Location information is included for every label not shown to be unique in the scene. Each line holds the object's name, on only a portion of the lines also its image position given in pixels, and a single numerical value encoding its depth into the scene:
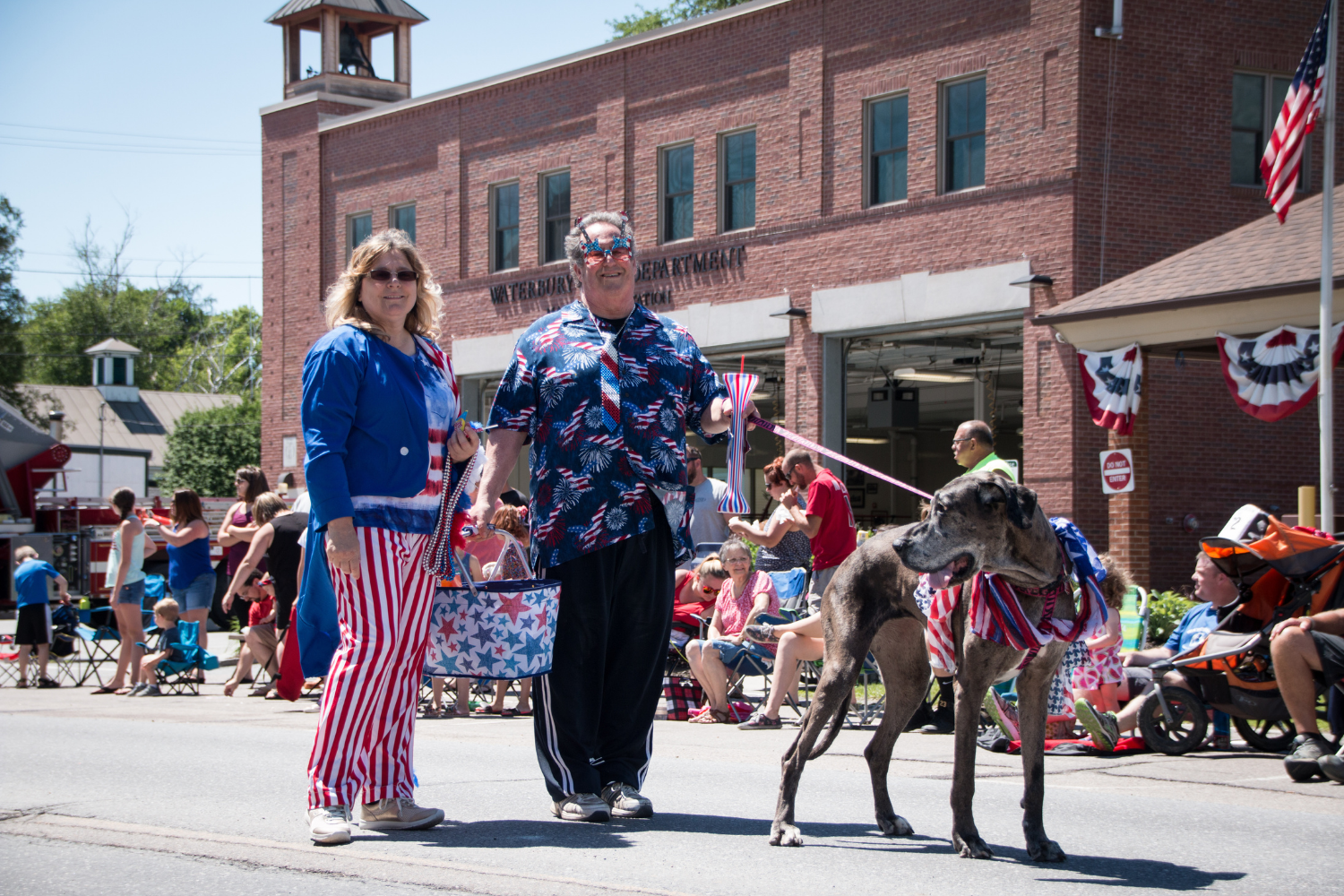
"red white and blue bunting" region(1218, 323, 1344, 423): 15.41
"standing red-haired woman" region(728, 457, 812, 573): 11.20
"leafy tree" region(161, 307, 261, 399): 88.62
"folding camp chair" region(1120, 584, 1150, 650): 10.30
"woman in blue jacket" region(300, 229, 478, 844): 5.17
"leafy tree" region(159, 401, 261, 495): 59.84
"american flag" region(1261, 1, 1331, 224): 14.22
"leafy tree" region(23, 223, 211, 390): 81.56
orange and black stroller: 8.30
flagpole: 14.06
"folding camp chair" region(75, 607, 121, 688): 15.39
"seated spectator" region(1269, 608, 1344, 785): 7.43
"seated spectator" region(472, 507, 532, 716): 10.89
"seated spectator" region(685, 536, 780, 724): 11.08
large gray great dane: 4.72
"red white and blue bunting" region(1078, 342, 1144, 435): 17.41
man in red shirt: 10.38
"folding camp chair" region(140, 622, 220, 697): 13.73
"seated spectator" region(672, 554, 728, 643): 12.09
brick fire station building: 20.70
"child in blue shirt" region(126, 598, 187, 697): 13.57
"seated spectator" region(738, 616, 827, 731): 10.12
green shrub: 14.30
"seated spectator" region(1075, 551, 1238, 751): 8.74
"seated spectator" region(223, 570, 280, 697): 13.57
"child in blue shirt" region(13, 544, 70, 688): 14.52
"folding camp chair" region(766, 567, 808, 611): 12.08
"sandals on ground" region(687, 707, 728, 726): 11.19
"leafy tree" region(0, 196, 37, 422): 56.62
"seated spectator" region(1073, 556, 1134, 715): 8.99
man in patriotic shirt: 5.58
